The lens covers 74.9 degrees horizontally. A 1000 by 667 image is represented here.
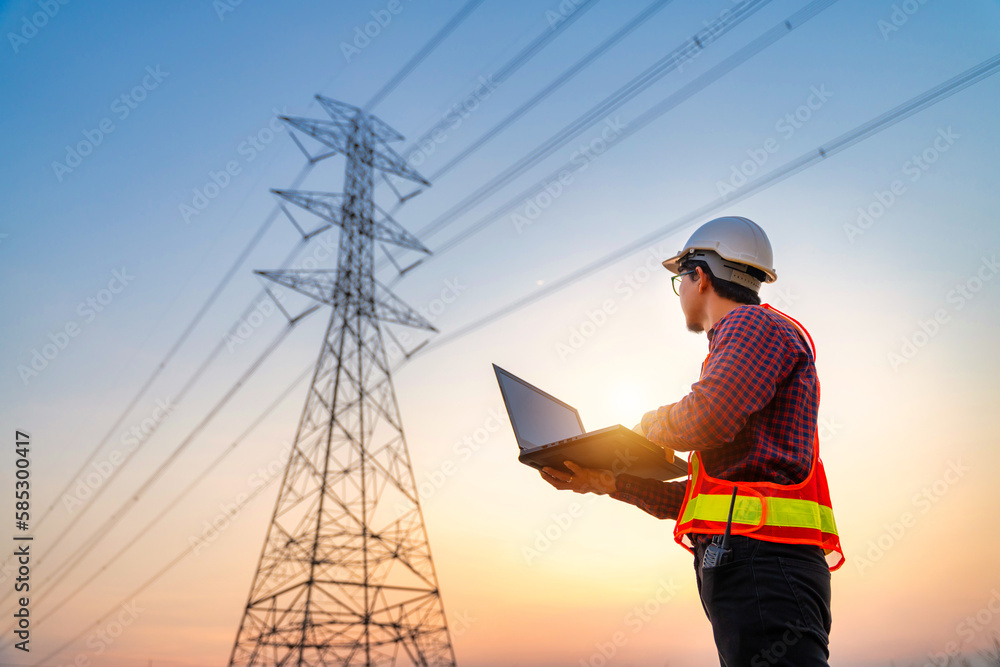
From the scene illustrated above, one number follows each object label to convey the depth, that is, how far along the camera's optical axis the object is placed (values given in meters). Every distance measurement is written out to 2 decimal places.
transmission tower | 13.41
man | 2.12
